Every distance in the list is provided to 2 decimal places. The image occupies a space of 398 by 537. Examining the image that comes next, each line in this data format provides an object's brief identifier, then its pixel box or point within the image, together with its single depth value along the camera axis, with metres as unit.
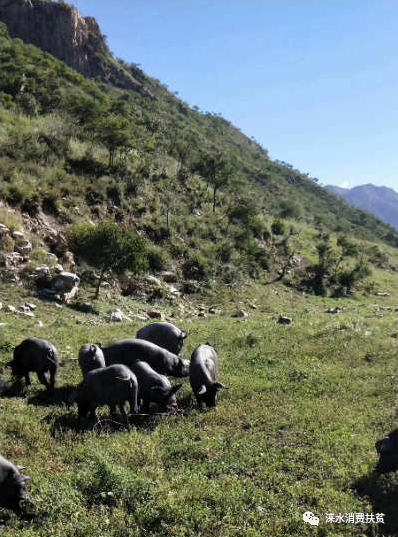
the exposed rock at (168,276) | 34.41
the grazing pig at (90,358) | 13.78
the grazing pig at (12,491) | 8.06
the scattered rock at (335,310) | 34.33
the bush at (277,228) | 56.44
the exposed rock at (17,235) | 26.58
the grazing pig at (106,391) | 11.79
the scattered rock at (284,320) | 24.75
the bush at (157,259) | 34.75
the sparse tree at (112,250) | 27.69
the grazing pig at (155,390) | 12.48
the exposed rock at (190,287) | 34.38
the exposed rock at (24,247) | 26.19
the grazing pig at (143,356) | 14.53
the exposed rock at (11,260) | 24.83
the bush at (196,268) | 36.56
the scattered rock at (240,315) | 29.15
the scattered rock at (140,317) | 25.46
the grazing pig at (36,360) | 13.70
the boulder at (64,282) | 25.19
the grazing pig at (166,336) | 17.12
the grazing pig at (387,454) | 9.12
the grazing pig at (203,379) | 13.09
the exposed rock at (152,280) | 31.97
